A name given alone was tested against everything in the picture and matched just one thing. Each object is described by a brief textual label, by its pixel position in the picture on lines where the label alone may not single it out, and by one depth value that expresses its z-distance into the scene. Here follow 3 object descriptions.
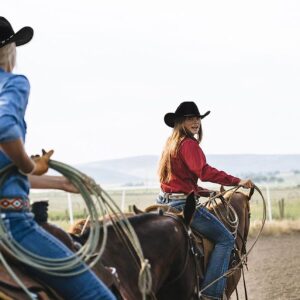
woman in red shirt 14.07
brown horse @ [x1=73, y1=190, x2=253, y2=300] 10.34
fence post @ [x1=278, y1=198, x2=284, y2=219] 44.67
